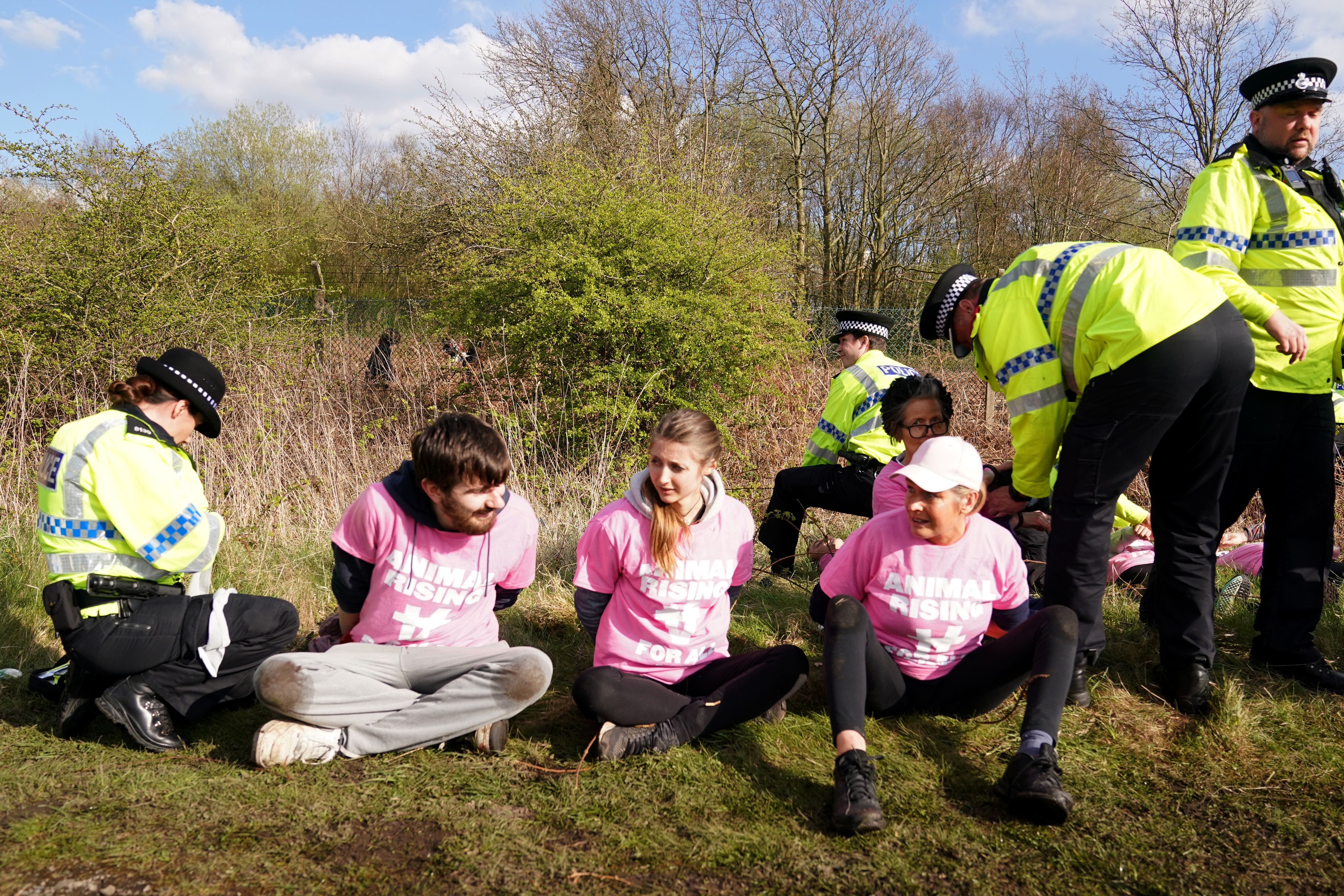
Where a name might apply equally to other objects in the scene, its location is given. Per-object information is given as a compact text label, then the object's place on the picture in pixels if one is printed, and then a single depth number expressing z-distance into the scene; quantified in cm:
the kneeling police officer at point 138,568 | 306
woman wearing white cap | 273
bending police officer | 287
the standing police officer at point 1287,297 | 329
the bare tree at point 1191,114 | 1864
